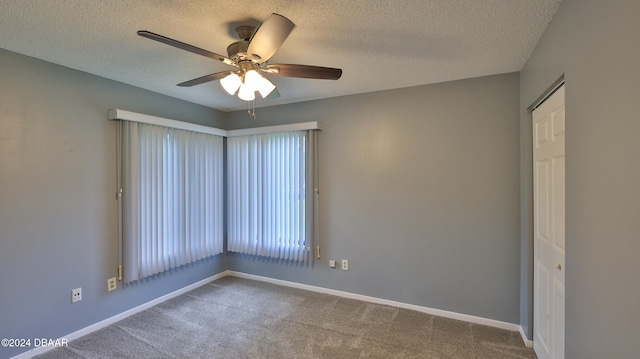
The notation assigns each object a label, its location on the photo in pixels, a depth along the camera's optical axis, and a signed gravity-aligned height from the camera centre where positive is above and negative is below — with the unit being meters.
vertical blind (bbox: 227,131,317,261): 3.65 -0.23
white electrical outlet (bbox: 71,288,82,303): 2.60 -1.03
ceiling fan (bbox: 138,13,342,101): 1.58 +0.71
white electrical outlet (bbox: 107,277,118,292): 2.86 -1.03
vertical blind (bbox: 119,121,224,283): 2.95 -0.21
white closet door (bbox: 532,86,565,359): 1.81 -0.34
